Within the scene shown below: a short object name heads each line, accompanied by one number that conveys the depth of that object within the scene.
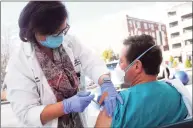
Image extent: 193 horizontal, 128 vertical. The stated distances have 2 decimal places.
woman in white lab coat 1.09
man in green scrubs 1.21
